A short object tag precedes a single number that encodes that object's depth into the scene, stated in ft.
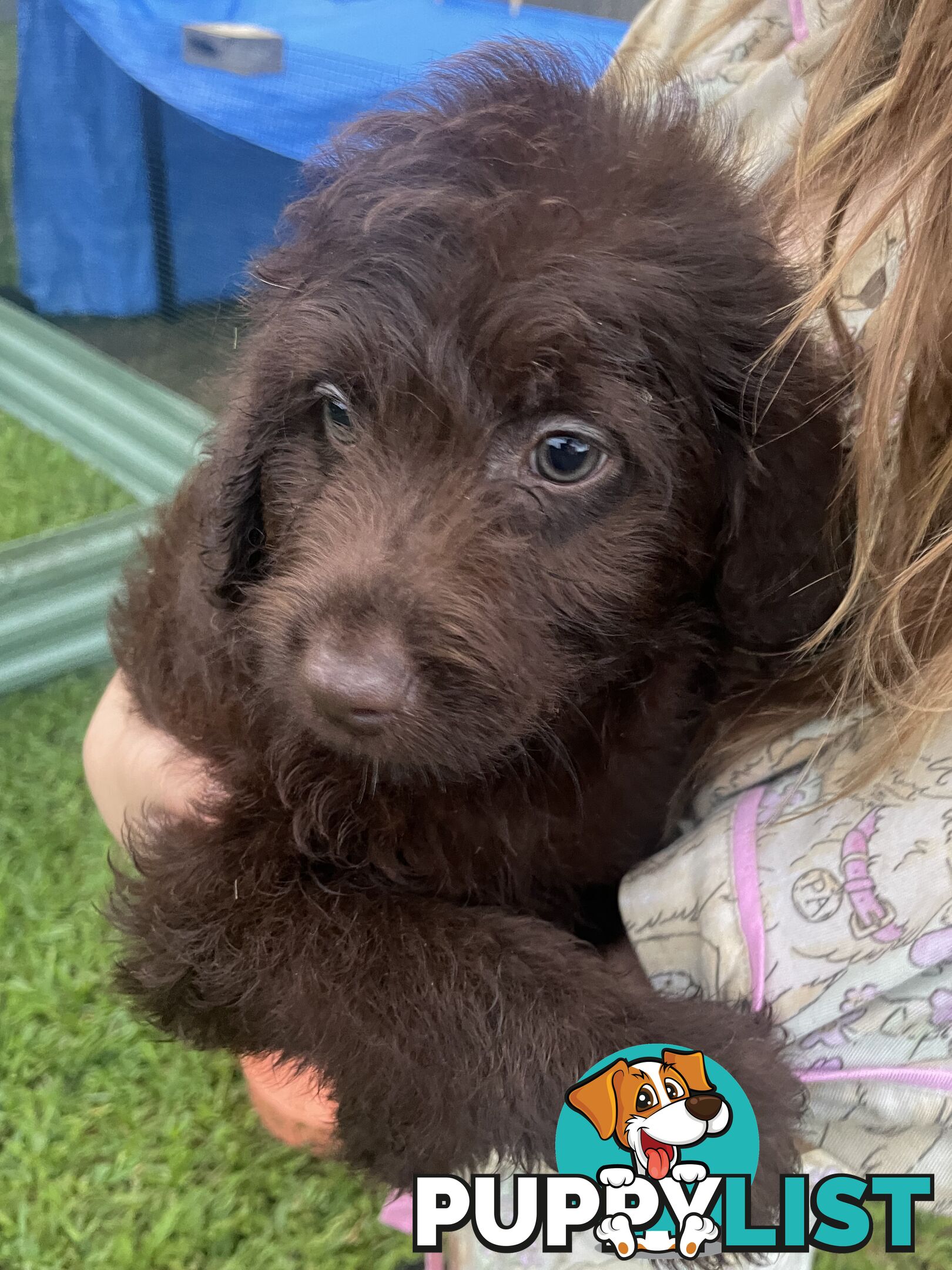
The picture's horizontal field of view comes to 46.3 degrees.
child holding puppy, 0.72
